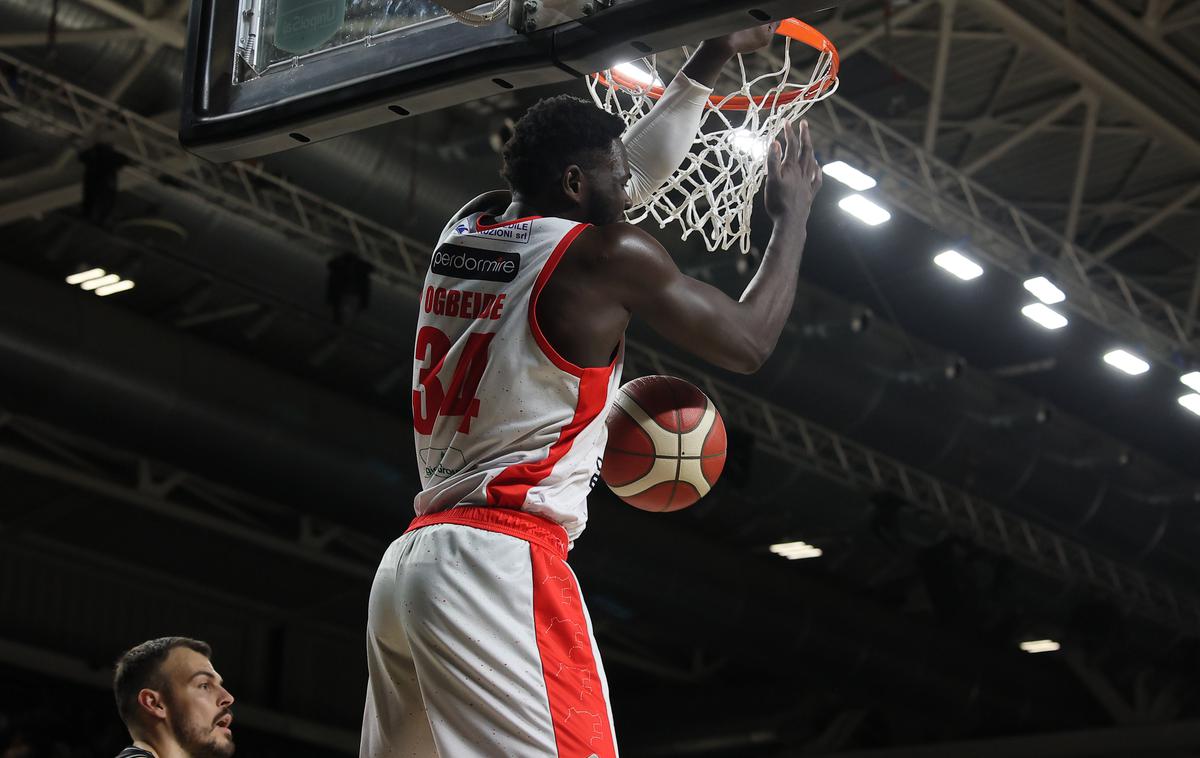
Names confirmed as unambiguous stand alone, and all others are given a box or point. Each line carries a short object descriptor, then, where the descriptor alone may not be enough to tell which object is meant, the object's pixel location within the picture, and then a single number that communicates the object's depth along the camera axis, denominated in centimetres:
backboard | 292
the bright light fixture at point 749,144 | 486
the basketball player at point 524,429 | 293
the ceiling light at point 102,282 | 1200
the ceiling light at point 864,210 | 1081
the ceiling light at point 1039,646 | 1927
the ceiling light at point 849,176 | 1039
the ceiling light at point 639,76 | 504
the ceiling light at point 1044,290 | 1176
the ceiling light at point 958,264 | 1156
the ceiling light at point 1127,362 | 1305
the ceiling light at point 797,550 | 1745
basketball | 380
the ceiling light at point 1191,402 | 1394
